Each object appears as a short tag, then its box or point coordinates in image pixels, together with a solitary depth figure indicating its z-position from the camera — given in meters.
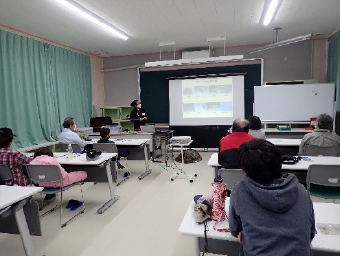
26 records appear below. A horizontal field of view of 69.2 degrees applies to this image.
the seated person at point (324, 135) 3.40
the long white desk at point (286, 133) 5.83
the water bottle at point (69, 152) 3.63
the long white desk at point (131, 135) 6.45
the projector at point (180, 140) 5.61
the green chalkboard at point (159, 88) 7.42
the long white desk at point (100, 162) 3.39
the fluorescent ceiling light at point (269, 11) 3.91
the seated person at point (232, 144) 2.76
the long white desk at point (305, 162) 2.77
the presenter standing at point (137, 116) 7.17
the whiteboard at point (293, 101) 6.16
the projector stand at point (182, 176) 4.83
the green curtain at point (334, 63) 5.87
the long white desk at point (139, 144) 4.82
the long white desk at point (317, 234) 1.27
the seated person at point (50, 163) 3.09
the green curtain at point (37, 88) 4.97
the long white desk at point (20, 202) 2.00
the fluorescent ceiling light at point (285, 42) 5.07
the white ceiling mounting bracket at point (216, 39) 6.30
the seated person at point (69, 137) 4.63
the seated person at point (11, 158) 2.88
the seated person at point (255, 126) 4.00
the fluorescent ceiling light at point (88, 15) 3.67
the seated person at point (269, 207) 1.10
